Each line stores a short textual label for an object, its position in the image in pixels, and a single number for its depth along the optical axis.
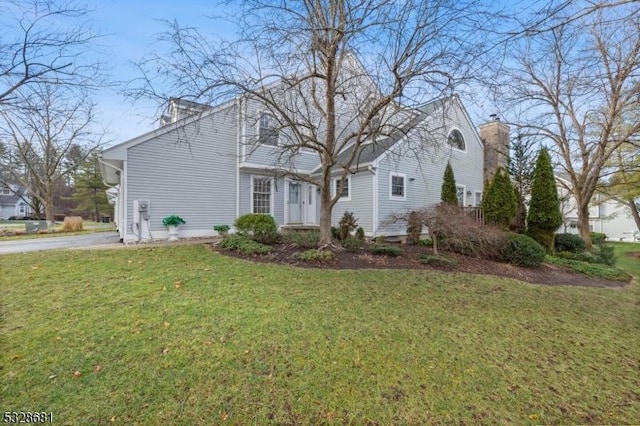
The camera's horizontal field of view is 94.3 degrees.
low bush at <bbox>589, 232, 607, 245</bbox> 18.39
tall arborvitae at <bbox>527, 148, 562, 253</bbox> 11.02
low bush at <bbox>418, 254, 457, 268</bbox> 7.66
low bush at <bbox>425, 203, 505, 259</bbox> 8.28
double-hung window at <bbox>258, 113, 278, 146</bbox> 11.67
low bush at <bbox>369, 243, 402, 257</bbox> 8.33
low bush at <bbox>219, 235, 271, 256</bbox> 7.87
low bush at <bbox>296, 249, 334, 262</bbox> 7.25
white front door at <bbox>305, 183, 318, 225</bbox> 13.53
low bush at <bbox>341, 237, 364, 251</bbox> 8.67
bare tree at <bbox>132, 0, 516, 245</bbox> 6.26
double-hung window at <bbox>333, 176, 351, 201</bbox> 12.29
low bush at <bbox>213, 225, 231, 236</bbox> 10.98
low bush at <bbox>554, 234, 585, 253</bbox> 11.55
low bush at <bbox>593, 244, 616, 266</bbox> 10.05
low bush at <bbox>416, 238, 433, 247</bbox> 10.88
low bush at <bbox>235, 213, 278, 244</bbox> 9.37
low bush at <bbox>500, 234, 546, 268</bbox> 8.34
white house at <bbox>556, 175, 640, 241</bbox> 23.00
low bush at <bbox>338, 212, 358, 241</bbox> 10.56
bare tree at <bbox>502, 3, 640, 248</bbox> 10.19
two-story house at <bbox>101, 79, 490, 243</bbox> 9.80
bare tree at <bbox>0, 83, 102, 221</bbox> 21.27
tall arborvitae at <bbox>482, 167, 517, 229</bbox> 11.22
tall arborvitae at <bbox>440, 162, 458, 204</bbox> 13.02
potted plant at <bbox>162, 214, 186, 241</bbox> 10.12
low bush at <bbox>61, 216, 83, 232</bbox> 17.42
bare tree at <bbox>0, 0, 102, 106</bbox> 5.91
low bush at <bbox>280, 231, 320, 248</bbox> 8.88
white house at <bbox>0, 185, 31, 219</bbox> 46.03
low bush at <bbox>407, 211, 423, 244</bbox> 9.20
